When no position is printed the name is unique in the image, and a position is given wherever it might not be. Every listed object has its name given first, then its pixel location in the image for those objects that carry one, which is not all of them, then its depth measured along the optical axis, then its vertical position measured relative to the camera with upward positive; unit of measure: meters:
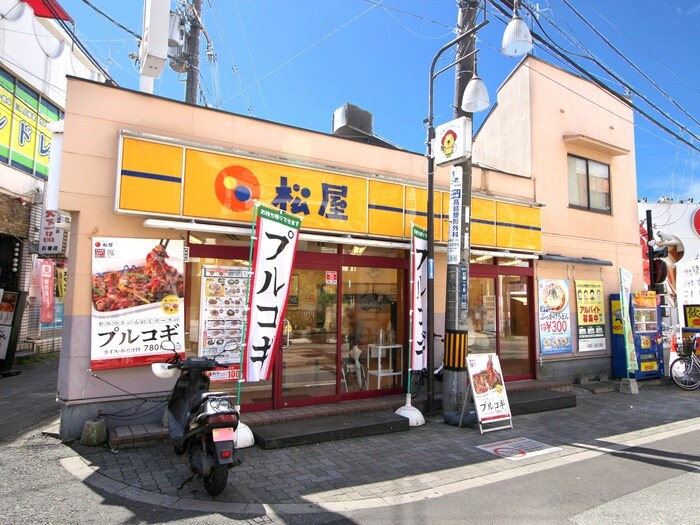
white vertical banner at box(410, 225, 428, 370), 8.14 +0.19
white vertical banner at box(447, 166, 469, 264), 8.22 +1.66
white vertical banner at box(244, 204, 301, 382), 6.38 +0.26
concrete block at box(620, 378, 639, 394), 11.13 -1.78
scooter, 4.69 -1.24
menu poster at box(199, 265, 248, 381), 7.14 -0.15
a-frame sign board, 7.55 -1.38
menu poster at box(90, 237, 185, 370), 6.38 +0.06
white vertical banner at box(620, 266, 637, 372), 11.48 -0.35
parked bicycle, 11.66 -1.35
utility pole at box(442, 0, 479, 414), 8.09 +0.02
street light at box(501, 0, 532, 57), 7.07 +4.15
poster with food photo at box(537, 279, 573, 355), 11.02 -0.13
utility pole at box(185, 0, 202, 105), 10.96 +5.82
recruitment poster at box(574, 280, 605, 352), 11.80 -0.09
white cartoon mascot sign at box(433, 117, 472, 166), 7.94 +2.91
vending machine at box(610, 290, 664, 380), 12.04 -0.63
